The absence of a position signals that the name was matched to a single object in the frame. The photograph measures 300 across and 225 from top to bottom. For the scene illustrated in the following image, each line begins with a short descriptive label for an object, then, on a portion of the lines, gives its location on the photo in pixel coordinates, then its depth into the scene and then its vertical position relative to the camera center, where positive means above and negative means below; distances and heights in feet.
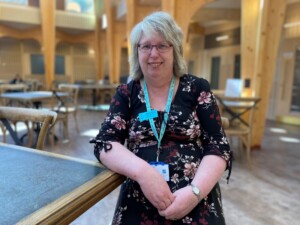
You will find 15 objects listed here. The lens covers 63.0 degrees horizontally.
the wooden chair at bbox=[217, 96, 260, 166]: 10.23 -1.89
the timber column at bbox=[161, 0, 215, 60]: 13.03 +3.78
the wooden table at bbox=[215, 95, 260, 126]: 10.17 -1.17
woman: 3.03 -0.87
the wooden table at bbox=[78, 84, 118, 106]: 24.70 -1.02
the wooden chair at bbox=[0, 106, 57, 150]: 4.55 -0.84
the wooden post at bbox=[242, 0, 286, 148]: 11.96 +1.76
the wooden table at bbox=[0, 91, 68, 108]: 12.35 -1.10
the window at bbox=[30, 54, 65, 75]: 40.09 +1.86
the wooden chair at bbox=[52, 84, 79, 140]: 13.96 -1.63
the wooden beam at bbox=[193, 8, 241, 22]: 20.44 +5.53
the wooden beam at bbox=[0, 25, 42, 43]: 34.88 +6.07
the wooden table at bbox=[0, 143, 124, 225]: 2.08 -1.13
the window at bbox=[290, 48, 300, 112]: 20.53 -0.69
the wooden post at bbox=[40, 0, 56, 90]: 31.86 +5.31
